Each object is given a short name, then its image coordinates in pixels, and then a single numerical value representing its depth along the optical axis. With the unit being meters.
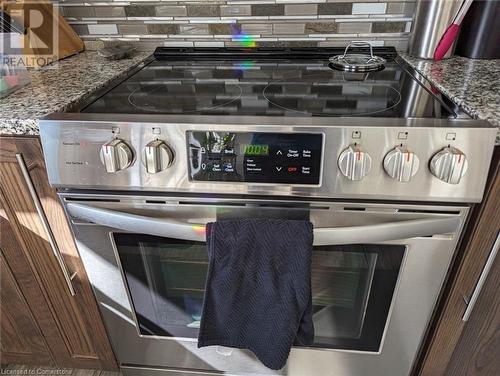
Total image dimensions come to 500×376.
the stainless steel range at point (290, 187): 0.67
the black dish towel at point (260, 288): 0.72
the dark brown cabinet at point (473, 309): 0.72
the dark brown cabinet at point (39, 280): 0.81
